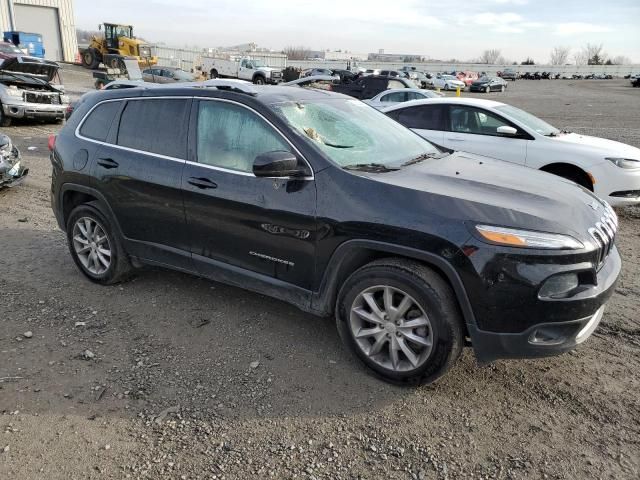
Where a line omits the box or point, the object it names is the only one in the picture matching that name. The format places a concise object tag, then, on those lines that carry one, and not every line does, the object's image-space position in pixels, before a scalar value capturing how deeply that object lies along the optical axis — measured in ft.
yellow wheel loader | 124.98
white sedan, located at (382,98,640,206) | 21.29
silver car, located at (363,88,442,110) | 48.47
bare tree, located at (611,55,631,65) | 437.99
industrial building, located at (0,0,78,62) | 118.73
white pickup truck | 120.98
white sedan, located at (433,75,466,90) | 141.18
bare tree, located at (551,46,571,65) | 494.59
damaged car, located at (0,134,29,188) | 23.79
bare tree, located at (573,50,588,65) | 449.52
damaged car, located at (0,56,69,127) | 42.47
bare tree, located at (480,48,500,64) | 542.57
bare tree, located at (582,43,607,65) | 358.23
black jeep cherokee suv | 9.10
